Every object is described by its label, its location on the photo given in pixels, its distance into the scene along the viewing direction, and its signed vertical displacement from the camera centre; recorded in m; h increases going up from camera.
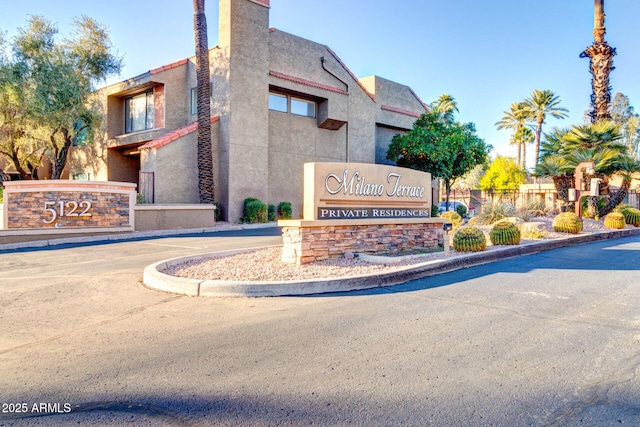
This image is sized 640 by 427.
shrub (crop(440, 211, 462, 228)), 15.91 -0.42
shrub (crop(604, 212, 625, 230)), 17.36 -0.54
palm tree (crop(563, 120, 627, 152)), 20.38 +3.31
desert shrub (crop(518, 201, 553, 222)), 18.88 -0.10
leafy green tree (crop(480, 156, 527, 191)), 46.25 +3.34
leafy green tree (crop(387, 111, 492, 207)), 26.06 +3.51
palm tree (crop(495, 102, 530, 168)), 56.09 +10.99
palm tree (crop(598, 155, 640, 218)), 19.83 +1.48
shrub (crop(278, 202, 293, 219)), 22.62 -0.22
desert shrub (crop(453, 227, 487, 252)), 10.38 -0.81
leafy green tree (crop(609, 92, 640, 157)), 55.94 +11.83
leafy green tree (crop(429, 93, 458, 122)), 54.99 +13.08
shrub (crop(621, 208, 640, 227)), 19.34 -0.40
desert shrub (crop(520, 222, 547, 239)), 13.48 -0.76
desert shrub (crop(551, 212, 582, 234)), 14.93 -0.57
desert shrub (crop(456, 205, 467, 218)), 28.53 -0.23
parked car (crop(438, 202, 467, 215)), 31.91 +0.04
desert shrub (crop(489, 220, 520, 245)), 11.65 -0.75
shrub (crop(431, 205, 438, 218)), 26.79 -0.25
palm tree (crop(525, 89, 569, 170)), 51.75 +12.02
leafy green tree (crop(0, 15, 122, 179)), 20.55 +5.89
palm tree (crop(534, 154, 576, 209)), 20.22 +1.60
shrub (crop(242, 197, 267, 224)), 20.34 -0.26
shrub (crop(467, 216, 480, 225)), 16.68 -0.55
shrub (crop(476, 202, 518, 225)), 16.30 -0.20
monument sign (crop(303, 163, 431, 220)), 9.03 +0.32
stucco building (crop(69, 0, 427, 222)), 20.27 +4.57
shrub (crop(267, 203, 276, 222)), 21.96 -0.32
